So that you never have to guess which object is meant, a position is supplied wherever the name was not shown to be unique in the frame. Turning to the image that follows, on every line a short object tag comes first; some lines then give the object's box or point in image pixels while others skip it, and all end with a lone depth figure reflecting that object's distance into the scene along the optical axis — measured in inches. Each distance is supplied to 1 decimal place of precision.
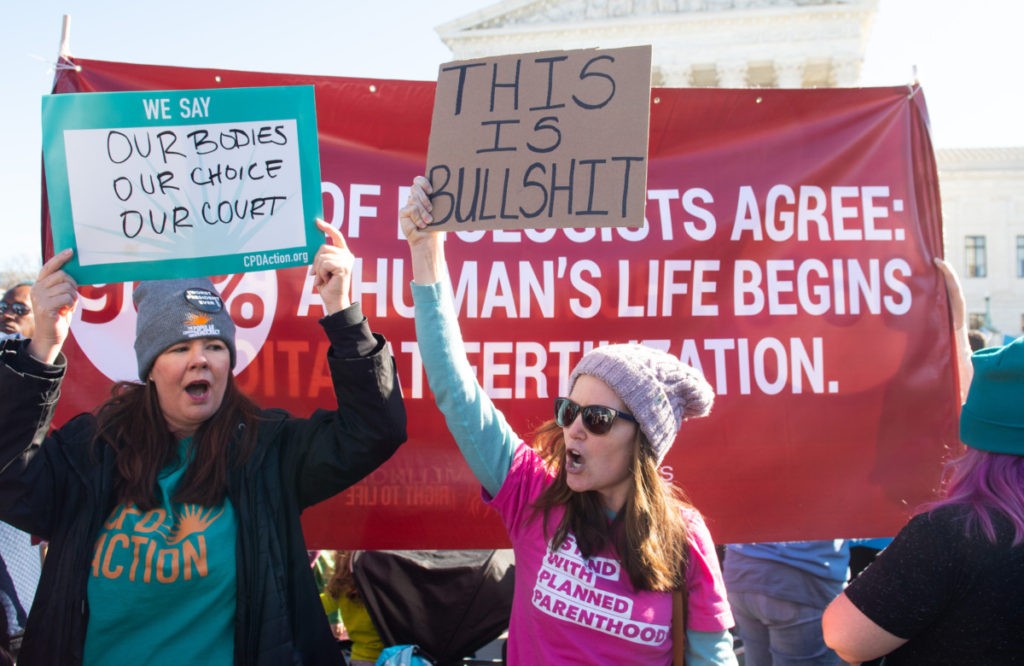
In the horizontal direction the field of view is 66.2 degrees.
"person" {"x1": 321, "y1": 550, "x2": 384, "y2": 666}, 130.4
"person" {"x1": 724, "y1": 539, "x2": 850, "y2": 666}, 112.7
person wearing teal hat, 62.8
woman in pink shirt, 72.2
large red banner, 106.8
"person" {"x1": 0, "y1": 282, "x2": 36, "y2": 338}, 146.9
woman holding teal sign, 70.6
